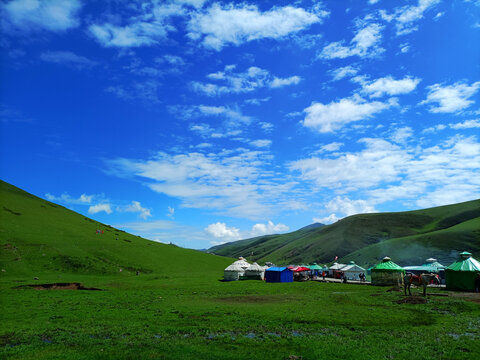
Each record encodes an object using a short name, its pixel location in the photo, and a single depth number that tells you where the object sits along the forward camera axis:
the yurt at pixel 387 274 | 58.16
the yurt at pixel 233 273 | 73.72
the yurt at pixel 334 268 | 93.14
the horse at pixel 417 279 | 39.21
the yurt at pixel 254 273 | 74.81
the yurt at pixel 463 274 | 46.22
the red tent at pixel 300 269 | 78.22
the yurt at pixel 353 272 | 80.69
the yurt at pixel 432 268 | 76.81
